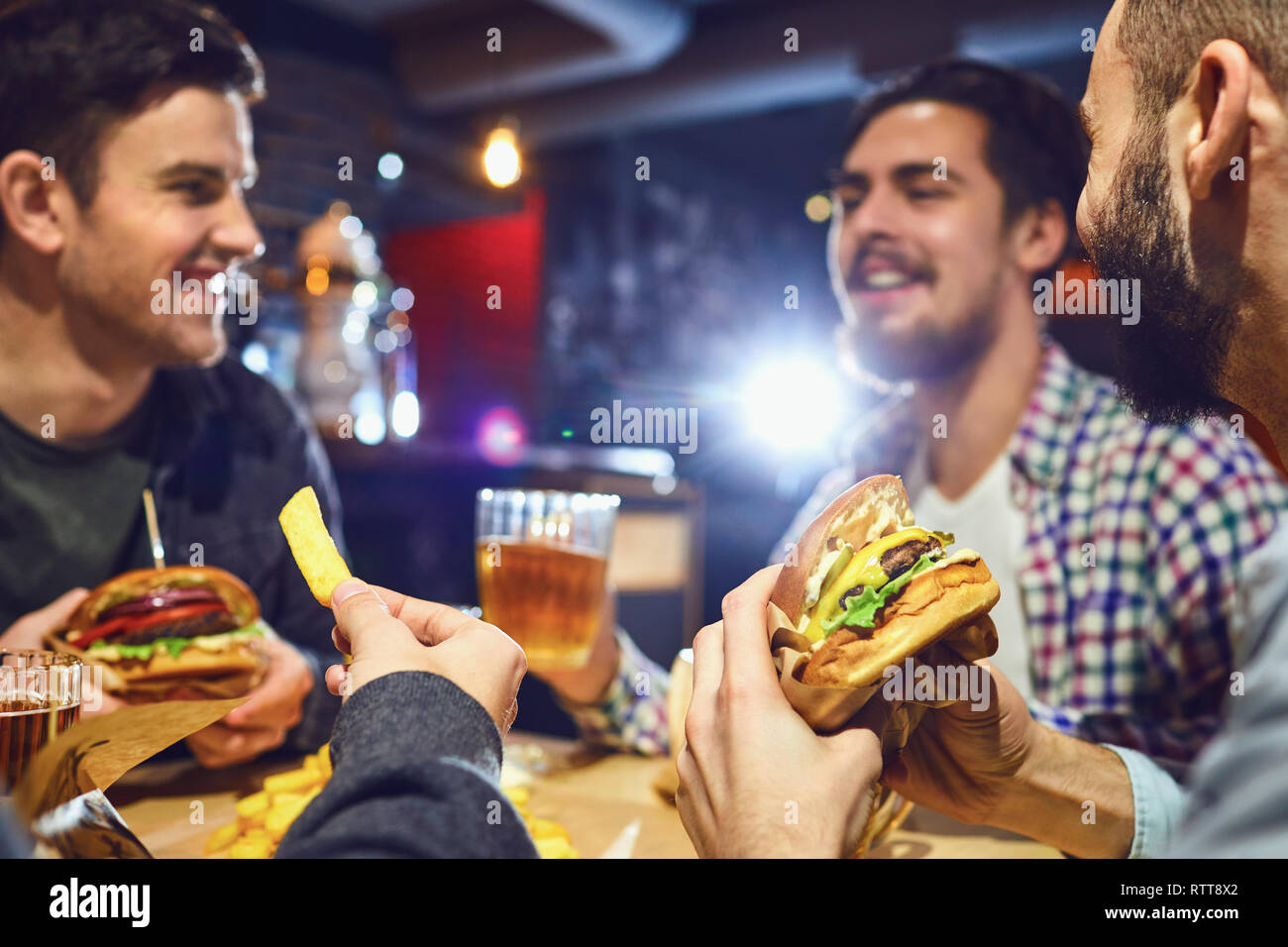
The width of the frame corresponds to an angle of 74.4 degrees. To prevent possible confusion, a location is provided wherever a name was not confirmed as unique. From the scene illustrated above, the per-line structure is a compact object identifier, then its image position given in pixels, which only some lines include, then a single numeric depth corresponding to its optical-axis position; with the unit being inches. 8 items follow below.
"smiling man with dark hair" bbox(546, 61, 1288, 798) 59.7
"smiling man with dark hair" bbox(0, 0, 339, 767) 59.6
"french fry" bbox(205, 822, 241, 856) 36.9
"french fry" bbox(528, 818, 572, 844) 36.7
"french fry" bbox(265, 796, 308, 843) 34.7
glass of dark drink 31.9
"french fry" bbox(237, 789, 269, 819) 36.8
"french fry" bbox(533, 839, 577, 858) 34.4
